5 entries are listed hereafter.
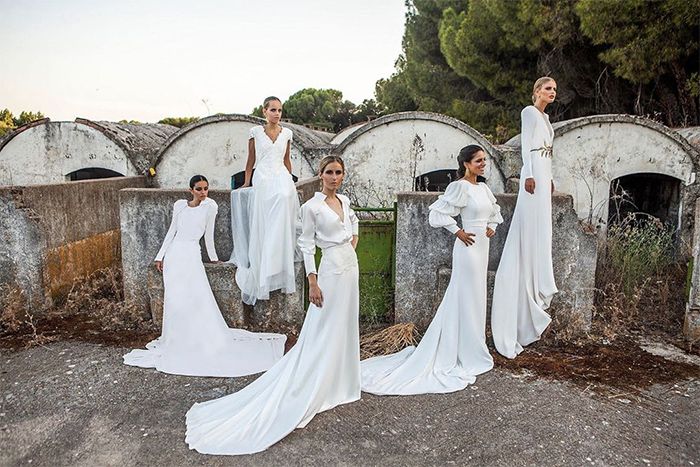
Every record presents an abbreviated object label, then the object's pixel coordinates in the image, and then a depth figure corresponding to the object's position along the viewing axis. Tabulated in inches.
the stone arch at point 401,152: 358.3
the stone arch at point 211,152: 380.2
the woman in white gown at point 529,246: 208.4
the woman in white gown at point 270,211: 214.5
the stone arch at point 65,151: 394.0
